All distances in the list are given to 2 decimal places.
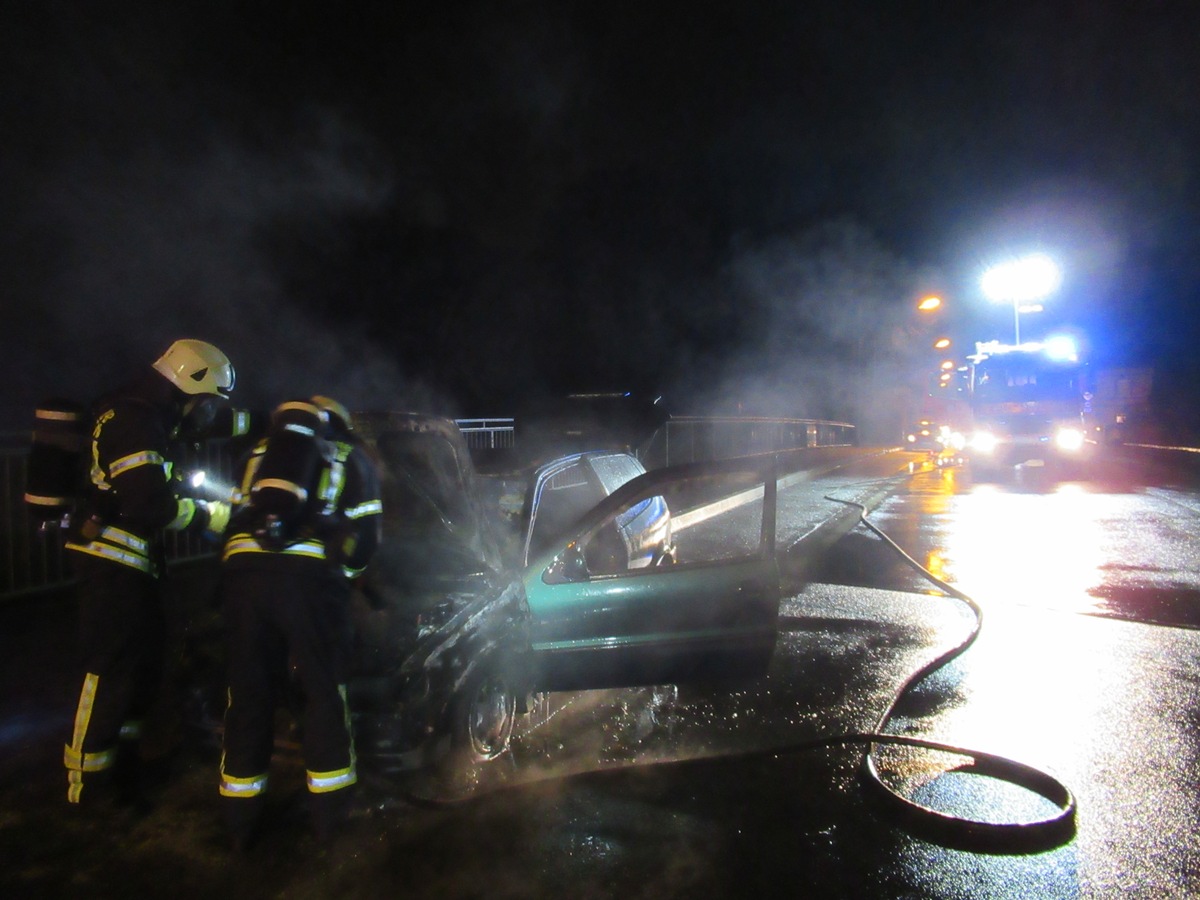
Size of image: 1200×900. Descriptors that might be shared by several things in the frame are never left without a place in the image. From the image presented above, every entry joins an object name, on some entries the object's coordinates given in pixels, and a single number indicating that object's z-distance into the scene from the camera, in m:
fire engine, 20.81
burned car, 3.41
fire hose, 2.86
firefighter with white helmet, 2.96
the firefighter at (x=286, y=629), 2.74
